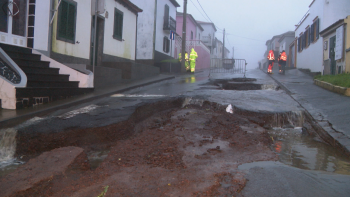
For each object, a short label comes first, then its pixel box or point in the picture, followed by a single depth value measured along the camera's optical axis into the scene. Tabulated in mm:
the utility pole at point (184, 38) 21706
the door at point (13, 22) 7969
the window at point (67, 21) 9812
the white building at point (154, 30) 20641
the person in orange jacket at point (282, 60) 19927
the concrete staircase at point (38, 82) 6480
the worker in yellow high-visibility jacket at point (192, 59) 21469
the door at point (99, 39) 12609
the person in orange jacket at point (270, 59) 19750
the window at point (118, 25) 13641
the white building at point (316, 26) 16766
